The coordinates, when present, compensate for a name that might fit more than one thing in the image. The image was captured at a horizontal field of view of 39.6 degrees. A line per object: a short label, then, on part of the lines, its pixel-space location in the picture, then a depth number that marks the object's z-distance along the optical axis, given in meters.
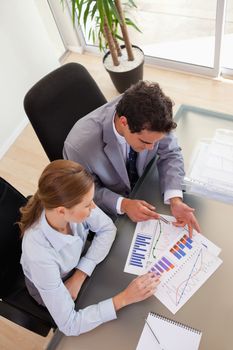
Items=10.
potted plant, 2.11
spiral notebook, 0.92
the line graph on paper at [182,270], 1.00
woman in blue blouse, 0.94
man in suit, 1.13
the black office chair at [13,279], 1.19
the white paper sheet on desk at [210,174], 1.23
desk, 0.95
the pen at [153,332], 0.94
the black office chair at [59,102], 1.37
